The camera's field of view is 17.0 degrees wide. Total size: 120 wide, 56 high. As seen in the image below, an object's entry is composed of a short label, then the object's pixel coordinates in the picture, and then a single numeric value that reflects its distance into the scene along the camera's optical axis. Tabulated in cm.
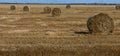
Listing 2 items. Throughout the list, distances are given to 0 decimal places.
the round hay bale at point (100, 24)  2805
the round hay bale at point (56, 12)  5406
